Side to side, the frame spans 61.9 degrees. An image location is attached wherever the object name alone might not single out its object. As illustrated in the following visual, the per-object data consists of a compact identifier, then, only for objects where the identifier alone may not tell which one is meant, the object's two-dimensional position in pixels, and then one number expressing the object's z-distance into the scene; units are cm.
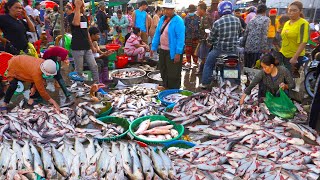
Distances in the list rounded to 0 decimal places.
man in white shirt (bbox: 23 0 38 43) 1024
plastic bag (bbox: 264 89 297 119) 450
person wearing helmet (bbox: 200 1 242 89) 618
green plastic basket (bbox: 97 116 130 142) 448
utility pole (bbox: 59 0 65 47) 769
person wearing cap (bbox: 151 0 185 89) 601
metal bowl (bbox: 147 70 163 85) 778
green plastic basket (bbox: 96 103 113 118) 504
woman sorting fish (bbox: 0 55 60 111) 473
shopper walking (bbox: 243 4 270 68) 673
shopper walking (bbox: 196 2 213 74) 829
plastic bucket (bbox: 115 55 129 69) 856
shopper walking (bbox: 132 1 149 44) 999
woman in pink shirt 880
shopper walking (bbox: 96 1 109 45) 1271
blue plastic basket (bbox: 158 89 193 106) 592
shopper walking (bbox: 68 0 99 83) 638
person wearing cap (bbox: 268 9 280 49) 816
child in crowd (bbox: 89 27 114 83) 741
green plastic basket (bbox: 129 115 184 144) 397
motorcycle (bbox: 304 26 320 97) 630
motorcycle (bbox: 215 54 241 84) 622
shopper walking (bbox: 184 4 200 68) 856
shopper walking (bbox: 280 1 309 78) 549
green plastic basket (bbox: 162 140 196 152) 388
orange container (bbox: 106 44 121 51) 885
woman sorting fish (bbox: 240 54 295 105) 480
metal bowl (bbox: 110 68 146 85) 726
